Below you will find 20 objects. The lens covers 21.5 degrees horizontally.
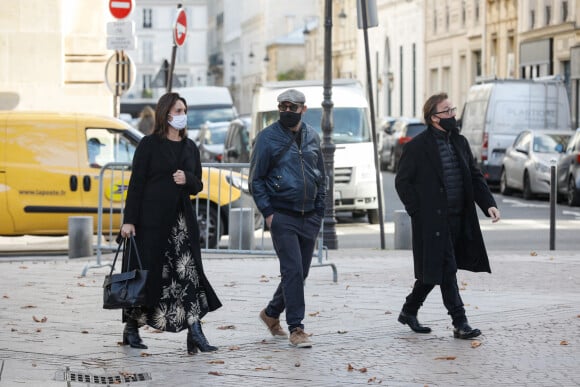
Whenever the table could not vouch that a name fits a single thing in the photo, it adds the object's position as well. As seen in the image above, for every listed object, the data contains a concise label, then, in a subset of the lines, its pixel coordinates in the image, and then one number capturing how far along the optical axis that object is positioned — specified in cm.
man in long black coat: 1057
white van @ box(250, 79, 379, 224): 2391
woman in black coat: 1005
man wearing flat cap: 1038
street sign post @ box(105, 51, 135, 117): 2478
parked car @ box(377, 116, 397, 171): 4856
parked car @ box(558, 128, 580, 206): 2850
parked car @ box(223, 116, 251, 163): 3119
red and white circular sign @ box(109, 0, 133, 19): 2395
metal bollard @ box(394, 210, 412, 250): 1859
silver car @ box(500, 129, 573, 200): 3088
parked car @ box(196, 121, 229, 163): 3687
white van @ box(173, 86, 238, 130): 4875
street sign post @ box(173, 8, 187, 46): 2547
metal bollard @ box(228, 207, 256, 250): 1678
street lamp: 1861
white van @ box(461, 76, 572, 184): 3609
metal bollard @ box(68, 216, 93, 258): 1703
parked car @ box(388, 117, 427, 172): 4597
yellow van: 1836
